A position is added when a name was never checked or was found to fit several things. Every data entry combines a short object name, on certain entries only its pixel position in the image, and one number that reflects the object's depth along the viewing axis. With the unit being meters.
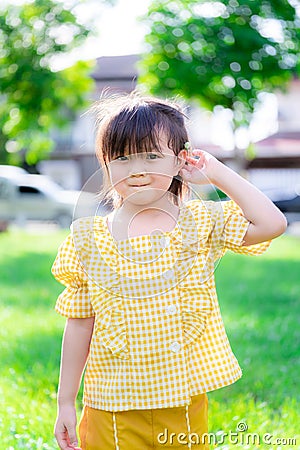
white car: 17.97
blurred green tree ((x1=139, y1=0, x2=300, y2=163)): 13.59
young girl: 1.79
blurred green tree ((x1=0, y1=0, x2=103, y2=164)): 16.28
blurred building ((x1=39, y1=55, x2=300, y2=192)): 29.05
